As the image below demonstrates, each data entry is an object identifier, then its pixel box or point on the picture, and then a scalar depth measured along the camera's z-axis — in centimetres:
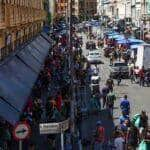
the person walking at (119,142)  2285
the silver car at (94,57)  6650
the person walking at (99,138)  2445
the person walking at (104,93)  3688
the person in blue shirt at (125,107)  3139
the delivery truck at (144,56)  4984
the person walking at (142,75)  4768
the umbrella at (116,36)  8136
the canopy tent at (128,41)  6950
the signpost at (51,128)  1803
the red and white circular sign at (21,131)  1756
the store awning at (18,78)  2370
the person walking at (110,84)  4066
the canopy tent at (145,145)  2000
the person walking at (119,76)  4943
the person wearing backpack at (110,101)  3450
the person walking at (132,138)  2440
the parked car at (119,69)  5278
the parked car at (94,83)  4020
